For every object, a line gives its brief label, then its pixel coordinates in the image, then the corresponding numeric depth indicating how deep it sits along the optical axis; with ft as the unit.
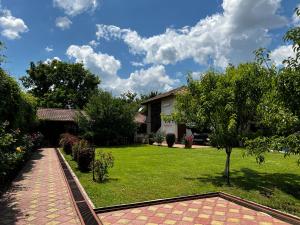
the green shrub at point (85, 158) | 29.55
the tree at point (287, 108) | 15.49
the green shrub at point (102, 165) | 25.04
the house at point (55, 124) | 77.43
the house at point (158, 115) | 81.16
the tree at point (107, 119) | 69.95
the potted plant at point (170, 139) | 66.78
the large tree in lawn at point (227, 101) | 23.40
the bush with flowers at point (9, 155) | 17.04
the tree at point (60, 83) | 123.36
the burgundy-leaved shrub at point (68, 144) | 45.51
